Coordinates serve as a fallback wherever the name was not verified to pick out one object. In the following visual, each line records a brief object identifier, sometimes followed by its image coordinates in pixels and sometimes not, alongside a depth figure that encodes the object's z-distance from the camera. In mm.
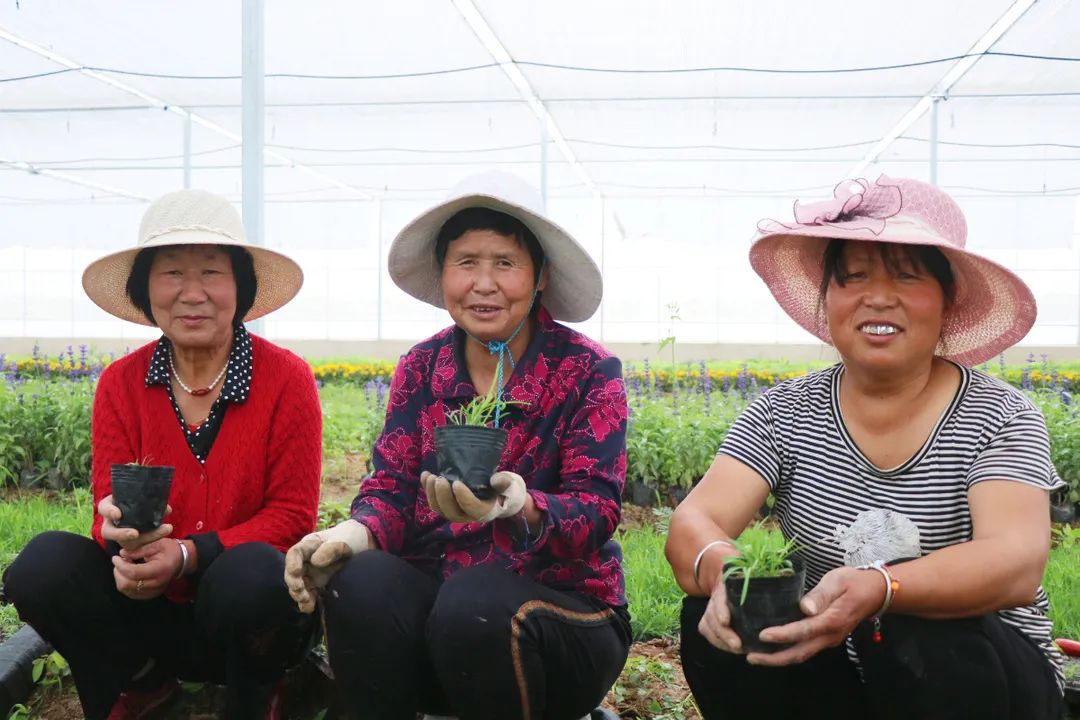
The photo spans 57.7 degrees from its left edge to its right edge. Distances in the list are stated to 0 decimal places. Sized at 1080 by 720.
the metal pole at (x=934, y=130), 9914
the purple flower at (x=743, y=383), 7176
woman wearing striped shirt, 1532
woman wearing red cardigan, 2027
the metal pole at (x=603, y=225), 18047
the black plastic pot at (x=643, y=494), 4535
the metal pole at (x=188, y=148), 10609
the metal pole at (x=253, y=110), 4504
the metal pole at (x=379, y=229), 16500
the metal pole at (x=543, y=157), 10797
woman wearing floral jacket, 1740
